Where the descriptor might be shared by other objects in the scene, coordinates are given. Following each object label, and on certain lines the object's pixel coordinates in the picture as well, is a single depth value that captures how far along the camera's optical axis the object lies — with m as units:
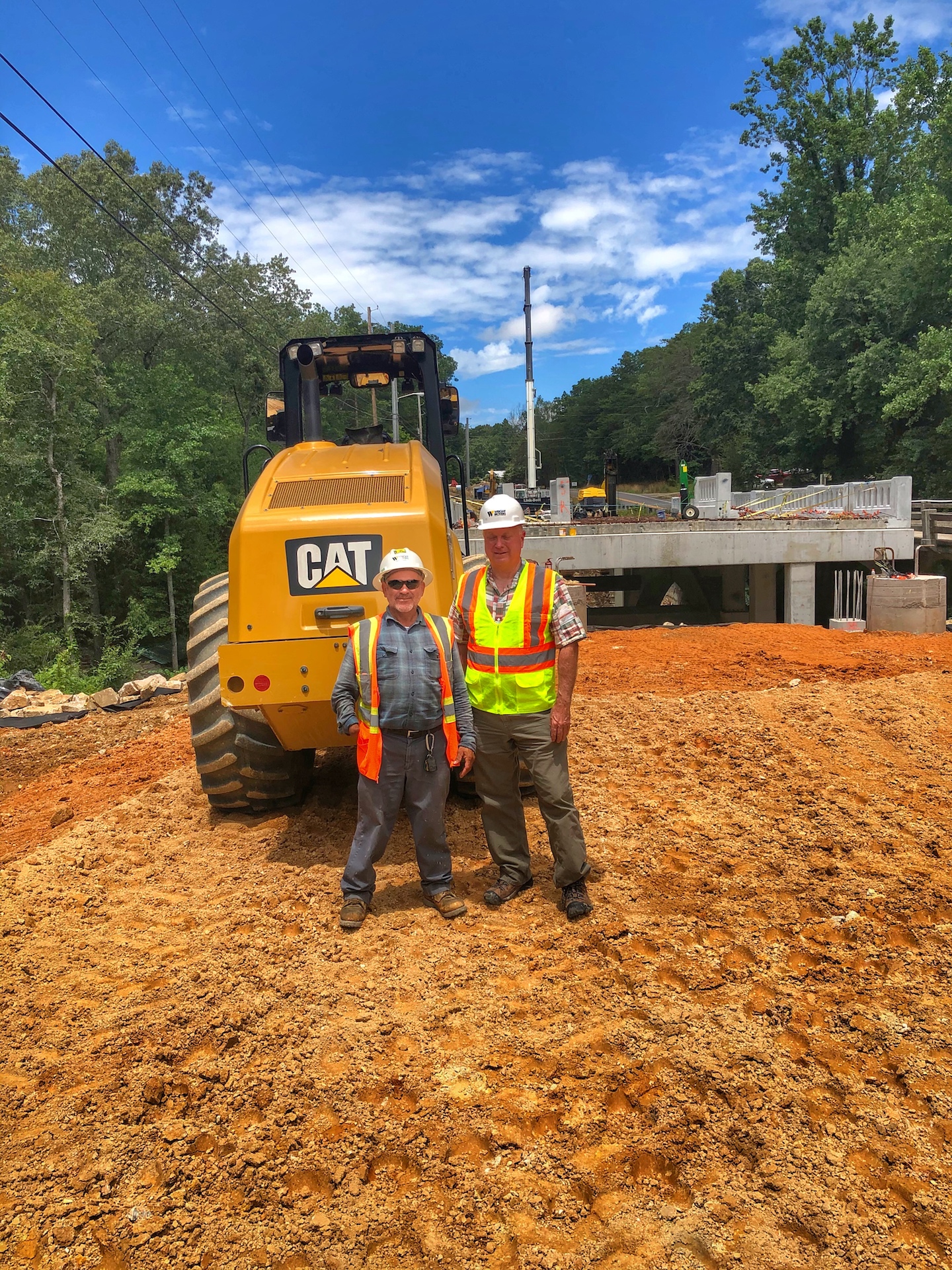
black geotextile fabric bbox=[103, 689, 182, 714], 10.35
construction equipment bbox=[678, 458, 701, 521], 22.44
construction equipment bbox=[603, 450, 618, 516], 24.17
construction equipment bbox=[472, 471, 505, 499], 33.92
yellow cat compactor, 4.22
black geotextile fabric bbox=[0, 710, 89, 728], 9.69
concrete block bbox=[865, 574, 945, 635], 12.26
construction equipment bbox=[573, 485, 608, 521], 26.32
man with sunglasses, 3.80
